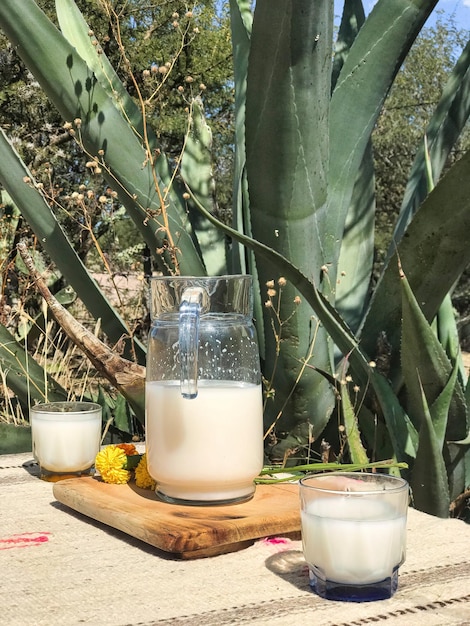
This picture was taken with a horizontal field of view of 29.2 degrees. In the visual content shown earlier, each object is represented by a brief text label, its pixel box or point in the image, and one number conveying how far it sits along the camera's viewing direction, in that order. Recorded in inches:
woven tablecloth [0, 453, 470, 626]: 26.7
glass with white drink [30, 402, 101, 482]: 45.4
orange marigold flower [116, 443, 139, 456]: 42.7
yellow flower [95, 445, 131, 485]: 41.2
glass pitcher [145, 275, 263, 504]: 36.3
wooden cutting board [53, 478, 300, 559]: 32.3
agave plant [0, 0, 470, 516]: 57.3
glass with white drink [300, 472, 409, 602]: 27.8
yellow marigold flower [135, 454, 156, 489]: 40.3
